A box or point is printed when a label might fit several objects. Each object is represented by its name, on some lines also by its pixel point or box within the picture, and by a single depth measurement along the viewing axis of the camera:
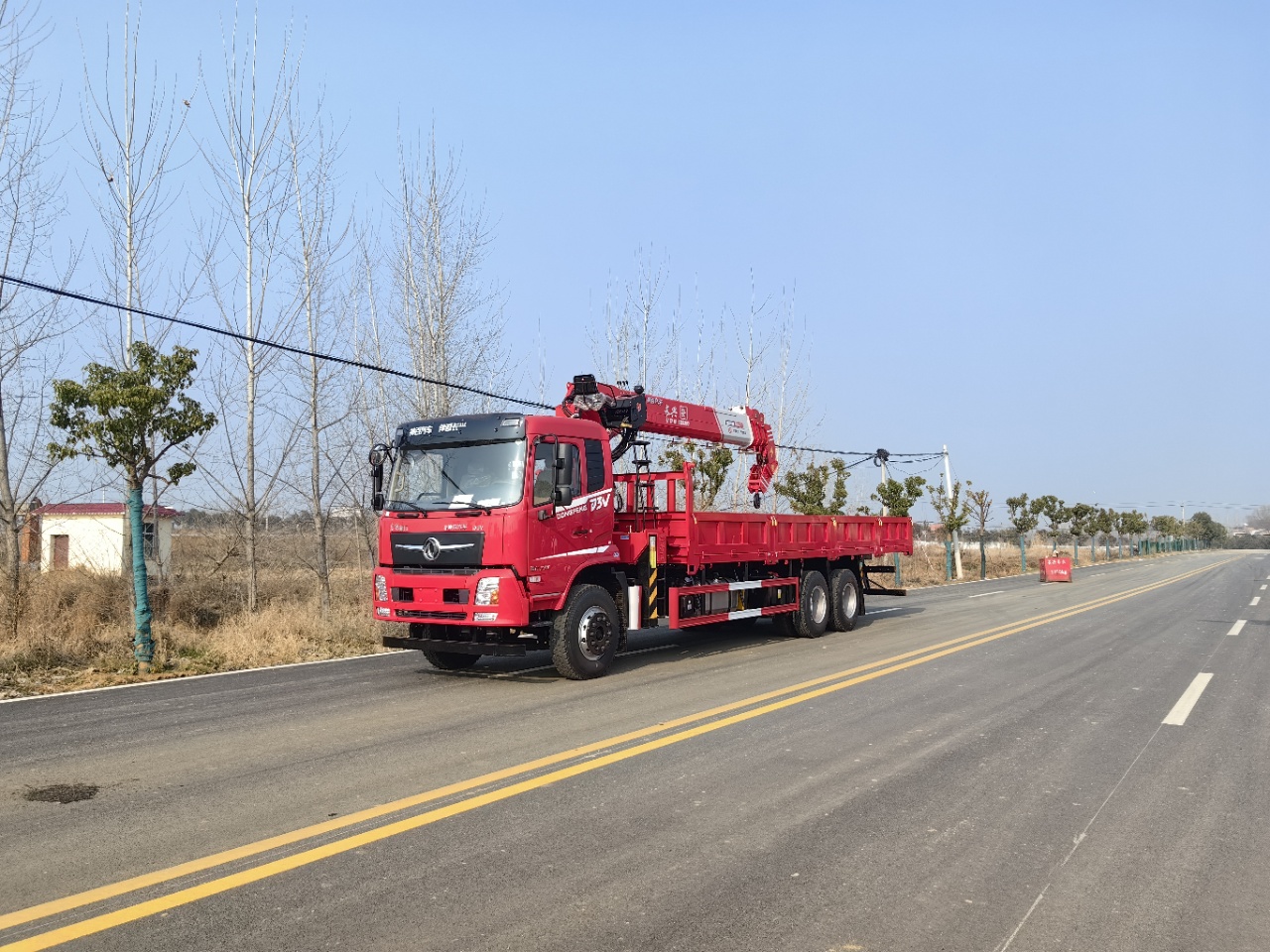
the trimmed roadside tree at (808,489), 33.97
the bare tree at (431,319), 20.02
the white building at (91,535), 19.55
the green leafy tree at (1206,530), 144.25
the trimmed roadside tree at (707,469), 26.73
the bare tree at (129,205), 15.41
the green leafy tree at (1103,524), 77.55
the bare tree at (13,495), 13.97
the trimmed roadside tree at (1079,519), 69.62
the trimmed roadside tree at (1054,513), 63.47
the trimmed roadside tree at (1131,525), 90.88
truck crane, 10.09
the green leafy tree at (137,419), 10.91
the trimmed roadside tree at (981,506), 45.95
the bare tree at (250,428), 16.28
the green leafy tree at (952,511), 42.09
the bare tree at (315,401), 17.30
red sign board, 35.41
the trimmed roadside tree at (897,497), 39.00
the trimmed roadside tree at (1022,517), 56.50
